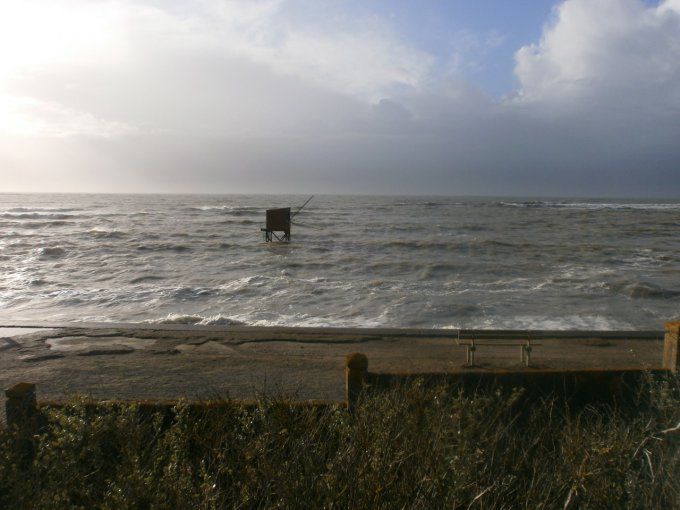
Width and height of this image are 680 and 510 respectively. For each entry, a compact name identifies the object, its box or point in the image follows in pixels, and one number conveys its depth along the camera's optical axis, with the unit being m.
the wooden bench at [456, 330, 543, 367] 7.55
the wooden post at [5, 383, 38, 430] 4.22
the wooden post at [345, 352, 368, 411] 4.86
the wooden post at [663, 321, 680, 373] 5.92
